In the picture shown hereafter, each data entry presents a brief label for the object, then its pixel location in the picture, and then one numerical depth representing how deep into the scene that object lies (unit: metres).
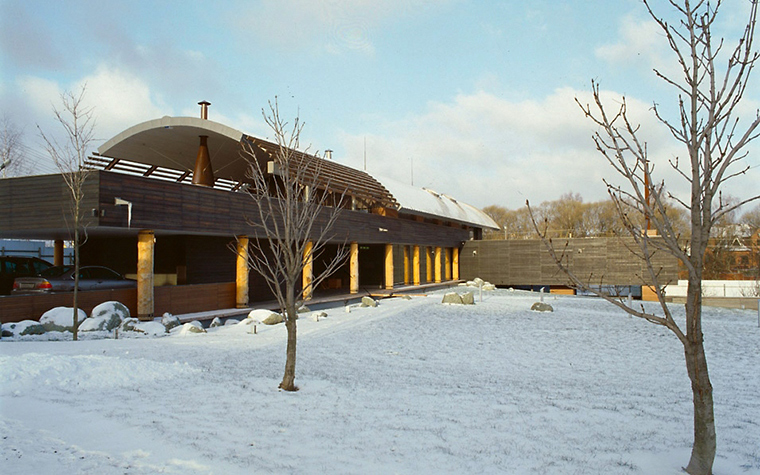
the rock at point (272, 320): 14.31
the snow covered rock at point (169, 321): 13.43
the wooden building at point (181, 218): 13.05
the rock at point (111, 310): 12.73
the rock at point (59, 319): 11.80
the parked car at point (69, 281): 13.19
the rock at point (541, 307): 19.33
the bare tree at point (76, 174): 10.77
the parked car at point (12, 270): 15.20
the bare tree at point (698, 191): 4.17
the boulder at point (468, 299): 20.77
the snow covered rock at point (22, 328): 11.05
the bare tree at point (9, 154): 32.38
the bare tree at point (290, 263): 7.23
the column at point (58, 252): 20.94
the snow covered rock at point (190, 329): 12.59
